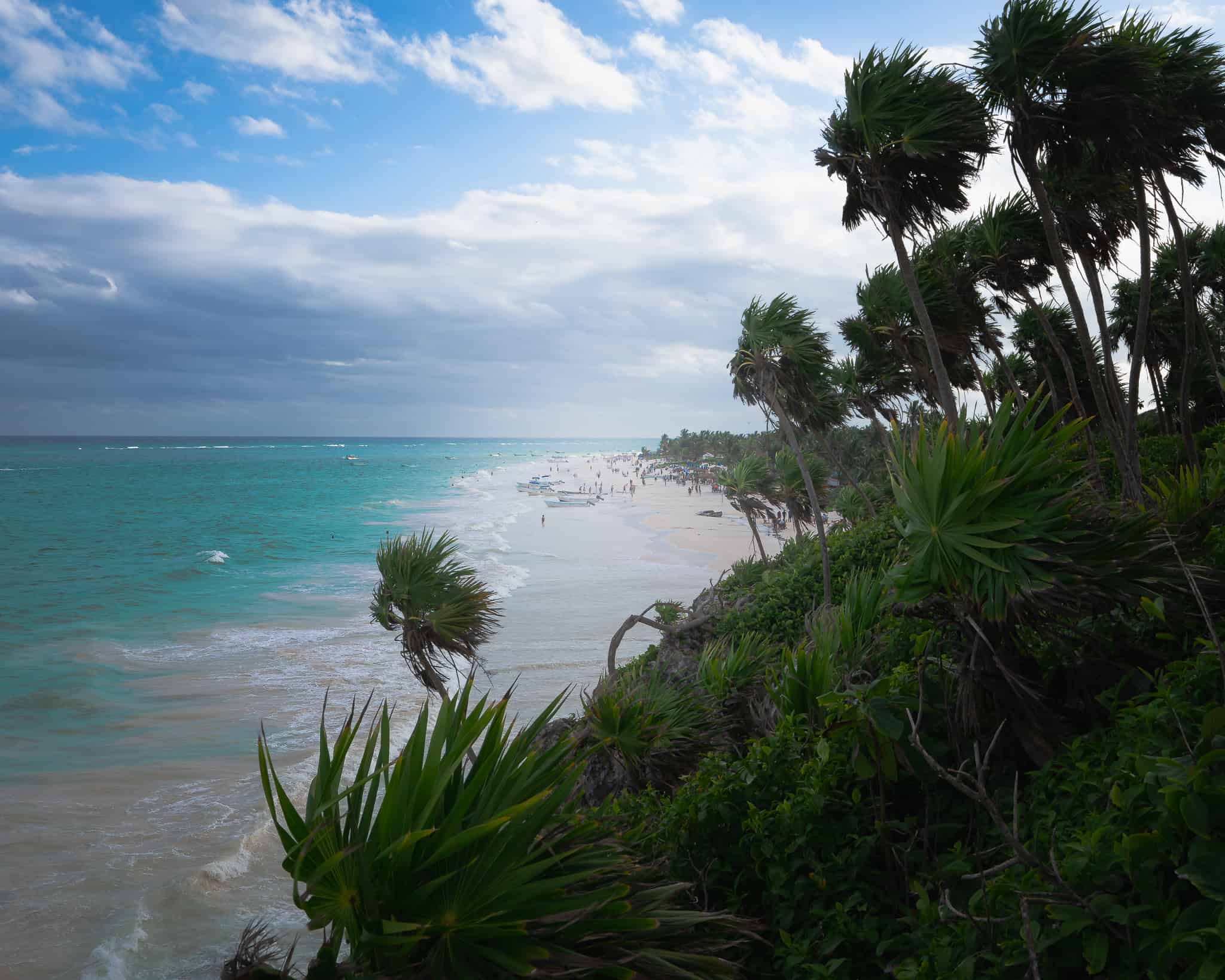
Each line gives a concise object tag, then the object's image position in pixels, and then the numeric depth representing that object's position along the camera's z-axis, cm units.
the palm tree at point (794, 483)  2083
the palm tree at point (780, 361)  1224
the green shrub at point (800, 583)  1108
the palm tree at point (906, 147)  836
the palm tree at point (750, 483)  2045
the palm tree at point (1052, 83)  848
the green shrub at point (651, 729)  596
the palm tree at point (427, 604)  861
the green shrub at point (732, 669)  706
